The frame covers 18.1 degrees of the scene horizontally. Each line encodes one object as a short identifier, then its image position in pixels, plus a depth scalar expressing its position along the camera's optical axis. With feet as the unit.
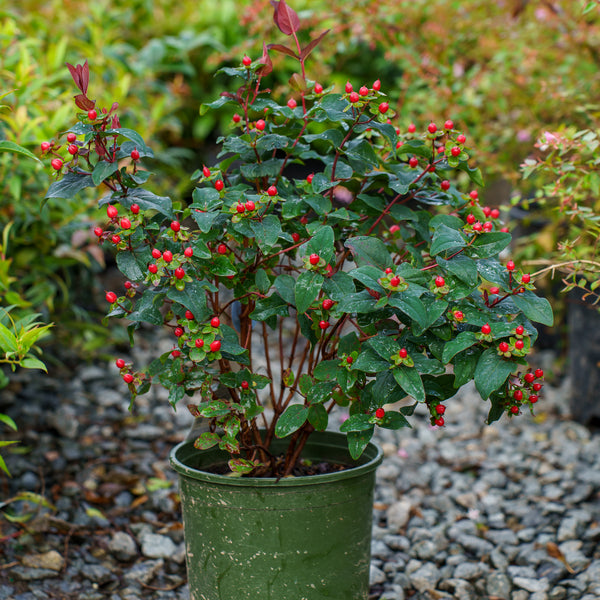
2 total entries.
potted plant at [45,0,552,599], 6.96
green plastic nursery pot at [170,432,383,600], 7.25
